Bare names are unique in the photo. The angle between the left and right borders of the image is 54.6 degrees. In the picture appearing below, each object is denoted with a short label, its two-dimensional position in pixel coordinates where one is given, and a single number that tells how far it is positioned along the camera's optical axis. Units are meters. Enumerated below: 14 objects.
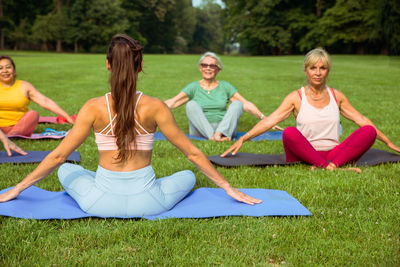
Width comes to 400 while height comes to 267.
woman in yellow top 6.10
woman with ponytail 2.80
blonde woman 4.66
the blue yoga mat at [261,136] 6.95
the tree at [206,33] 95.12
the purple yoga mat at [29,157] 5.10
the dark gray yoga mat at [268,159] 5.05
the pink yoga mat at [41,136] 6.53
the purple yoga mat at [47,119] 8.30
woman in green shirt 6.71
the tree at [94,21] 55.38
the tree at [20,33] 52.50
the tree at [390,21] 25.66
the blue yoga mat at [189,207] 3.35
